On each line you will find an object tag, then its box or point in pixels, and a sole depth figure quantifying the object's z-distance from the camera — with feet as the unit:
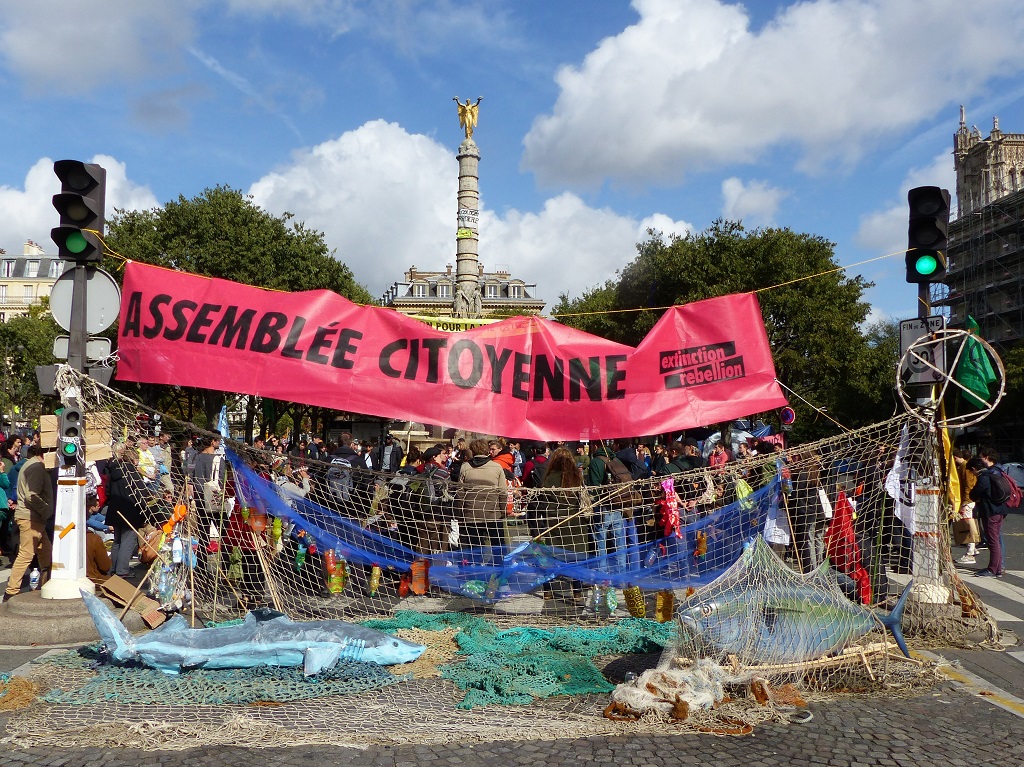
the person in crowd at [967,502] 38.45
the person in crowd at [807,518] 26.13
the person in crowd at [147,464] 25.09
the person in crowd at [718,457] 38.22
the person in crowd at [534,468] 40.43
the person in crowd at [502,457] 34.60
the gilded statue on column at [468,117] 160.15
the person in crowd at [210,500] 25.29
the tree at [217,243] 97.55
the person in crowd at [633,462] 41.45
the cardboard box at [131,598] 24.18
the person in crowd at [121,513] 32.71
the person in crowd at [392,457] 53.52
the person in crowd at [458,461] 40.46
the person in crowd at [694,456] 39.63
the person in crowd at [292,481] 25.77
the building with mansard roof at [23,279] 337.52
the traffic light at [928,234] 25.90
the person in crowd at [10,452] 41.17
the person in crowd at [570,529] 26.53
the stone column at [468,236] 145.79
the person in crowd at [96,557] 28.17
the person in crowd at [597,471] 38.66
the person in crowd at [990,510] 35.53
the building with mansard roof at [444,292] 338.13
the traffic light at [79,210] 24.35
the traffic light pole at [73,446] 23.88
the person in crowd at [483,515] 27.02
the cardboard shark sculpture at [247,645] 18.65
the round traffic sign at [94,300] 24.95
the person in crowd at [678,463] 37.60
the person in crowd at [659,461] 40.44
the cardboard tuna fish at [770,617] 18.38
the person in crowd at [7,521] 36.17
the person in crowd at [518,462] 54.50
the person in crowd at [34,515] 28.63
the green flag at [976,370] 26.11
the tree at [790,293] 108.47
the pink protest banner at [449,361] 23.67
